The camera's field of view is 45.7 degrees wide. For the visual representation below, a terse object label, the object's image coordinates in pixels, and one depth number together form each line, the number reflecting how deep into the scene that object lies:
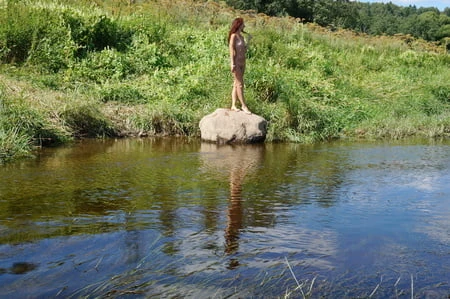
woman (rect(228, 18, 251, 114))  9.97
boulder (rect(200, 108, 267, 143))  9.98
